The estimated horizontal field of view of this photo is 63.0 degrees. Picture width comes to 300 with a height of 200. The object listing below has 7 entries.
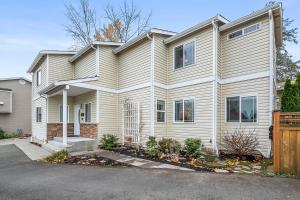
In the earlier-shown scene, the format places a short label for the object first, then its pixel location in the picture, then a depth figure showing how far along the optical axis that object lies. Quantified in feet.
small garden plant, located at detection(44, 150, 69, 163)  33.03
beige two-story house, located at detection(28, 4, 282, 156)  33.45
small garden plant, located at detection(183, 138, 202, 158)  33.71
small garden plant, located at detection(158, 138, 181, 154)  37.22
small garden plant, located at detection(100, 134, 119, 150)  41.66
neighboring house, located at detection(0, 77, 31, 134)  75.77
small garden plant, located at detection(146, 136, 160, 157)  34.58
